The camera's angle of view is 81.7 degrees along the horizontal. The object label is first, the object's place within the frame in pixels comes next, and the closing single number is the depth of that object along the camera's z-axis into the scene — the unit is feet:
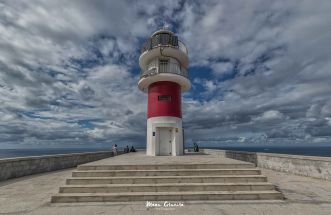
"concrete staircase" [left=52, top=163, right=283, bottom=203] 22.85
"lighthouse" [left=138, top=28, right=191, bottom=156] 51.75
